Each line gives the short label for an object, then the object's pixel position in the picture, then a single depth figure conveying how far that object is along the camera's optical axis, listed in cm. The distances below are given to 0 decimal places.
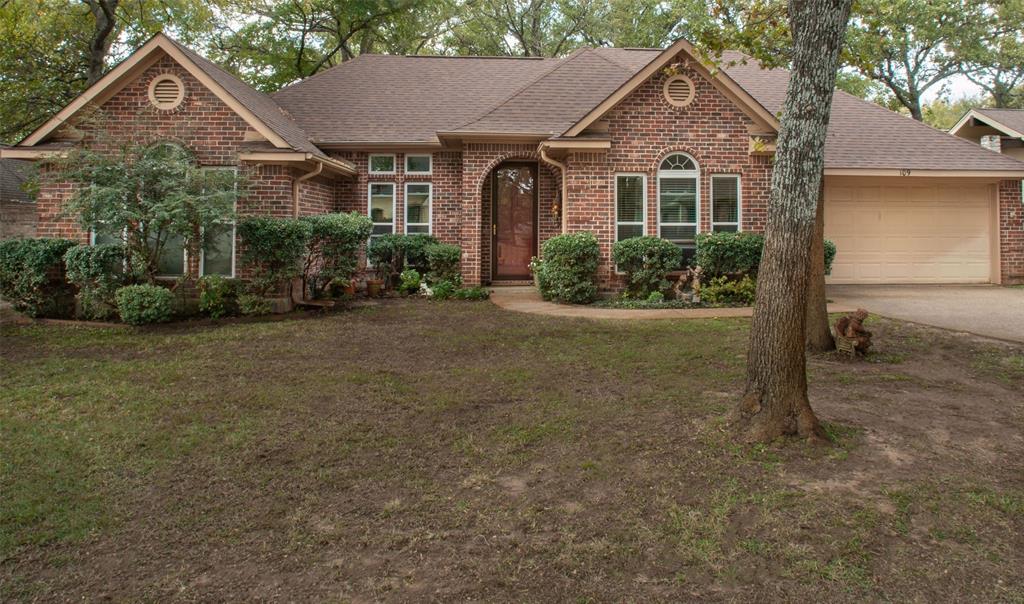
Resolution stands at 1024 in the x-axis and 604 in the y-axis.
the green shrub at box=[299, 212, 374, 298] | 1076
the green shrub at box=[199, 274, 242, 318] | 1022
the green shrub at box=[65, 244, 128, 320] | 957
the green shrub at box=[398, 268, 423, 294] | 1269
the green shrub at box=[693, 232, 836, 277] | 1152
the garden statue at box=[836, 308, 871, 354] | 708
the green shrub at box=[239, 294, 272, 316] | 1020
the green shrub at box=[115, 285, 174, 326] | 938
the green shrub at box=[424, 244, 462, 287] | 1278
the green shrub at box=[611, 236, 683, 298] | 1158
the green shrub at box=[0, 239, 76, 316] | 986
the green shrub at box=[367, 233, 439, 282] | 1308
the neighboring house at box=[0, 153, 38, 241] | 2142
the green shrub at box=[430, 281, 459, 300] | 1222
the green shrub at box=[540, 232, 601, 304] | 1141
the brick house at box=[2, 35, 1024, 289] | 1120
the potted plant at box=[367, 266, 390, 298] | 1280
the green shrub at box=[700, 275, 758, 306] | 1141
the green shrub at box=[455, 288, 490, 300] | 1216
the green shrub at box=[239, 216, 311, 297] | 1012
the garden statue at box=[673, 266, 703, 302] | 1153
